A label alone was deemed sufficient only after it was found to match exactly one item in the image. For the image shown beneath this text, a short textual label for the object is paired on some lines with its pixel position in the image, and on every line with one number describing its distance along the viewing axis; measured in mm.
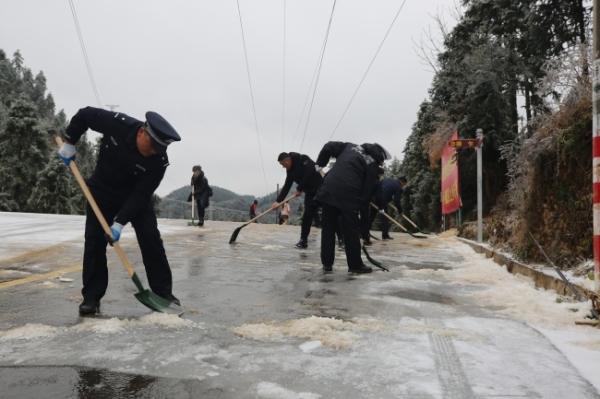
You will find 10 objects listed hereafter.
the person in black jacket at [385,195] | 11521
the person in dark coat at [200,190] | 13609
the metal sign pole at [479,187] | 9281
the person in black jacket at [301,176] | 8516
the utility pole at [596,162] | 3764
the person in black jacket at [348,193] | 6105
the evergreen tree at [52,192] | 35875
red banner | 13284
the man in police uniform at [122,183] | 3678
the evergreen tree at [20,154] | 38656
